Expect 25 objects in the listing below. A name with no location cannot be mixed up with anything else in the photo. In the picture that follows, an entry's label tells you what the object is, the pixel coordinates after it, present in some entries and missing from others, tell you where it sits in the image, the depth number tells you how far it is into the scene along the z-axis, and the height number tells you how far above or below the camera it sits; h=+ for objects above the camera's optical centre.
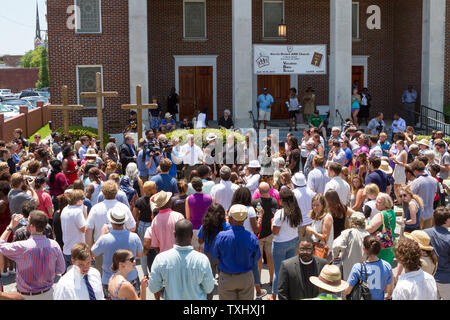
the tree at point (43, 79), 82.06 +3.70
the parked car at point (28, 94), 58.59 +1.01
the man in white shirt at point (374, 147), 11.90 -1.07
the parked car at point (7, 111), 35.43 -0.55
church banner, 22.48 +1.73
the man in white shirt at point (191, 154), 12.75 -1.23
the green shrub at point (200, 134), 16.23 -1.01
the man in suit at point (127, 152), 12.41 -1.15
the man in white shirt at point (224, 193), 8.64 -1.46
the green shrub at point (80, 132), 19.55 -1.07
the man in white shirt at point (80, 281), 4.89 -1.64
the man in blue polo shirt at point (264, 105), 22.22 -0.18
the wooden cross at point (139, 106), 17.23 -0.13
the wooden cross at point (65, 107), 17.10 -0.13
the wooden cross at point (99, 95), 17.12 +0.23
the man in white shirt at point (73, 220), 7.34 -1.60
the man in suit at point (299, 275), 5.34 -1.73
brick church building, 21.19 +2.20
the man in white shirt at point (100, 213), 7.16 -1.46
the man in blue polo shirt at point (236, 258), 6.07 -1.76
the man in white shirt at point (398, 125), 19.39 -0.93
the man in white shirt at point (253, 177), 9.15 -1.30
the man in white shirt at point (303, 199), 7.94 -1.46
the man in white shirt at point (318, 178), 9.67 -1.39
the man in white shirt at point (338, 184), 8.73 -1.36
